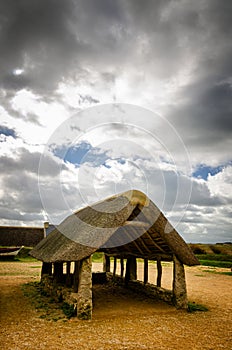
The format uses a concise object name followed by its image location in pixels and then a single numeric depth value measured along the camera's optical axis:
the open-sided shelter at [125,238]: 9.12
